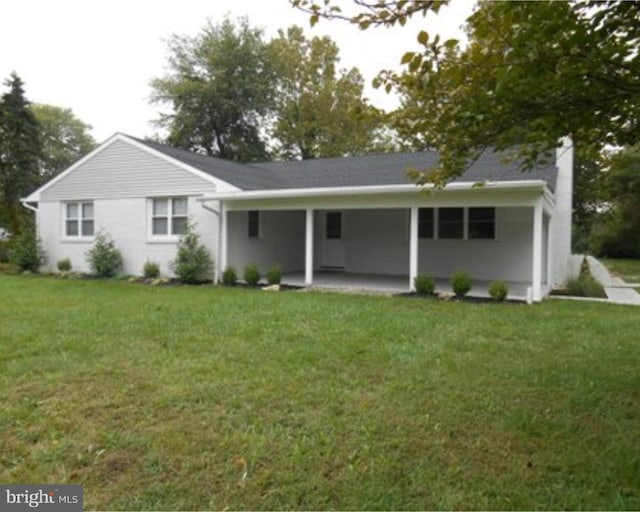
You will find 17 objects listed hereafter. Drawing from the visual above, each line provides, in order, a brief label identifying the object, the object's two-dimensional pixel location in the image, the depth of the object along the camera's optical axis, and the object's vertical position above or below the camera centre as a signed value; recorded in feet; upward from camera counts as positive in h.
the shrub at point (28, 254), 48.28 -1.16
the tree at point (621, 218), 71.65 +5.41
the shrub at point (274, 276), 37.50 -2.40
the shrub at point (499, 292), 30.45 -2.81
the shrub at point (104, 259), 43.93 -1.42
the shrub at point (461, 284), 31.17 -2.39
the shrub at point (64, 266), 47.16 -2.25
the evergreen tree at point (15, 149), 79.10 +15.55
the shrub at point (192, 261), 39.78 -1.40
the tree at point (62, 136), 144.15 +34.84
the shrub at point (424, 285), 32.45 -2.58
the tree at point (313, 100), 95.91 +29.52
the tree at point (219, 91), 94.17 +30.02
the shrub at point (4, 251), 58.11 -1.06
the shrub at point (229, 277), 38.68 -2.59
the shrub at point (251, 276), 38.01 -2.45
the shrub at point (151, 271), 42.60 -2.39
